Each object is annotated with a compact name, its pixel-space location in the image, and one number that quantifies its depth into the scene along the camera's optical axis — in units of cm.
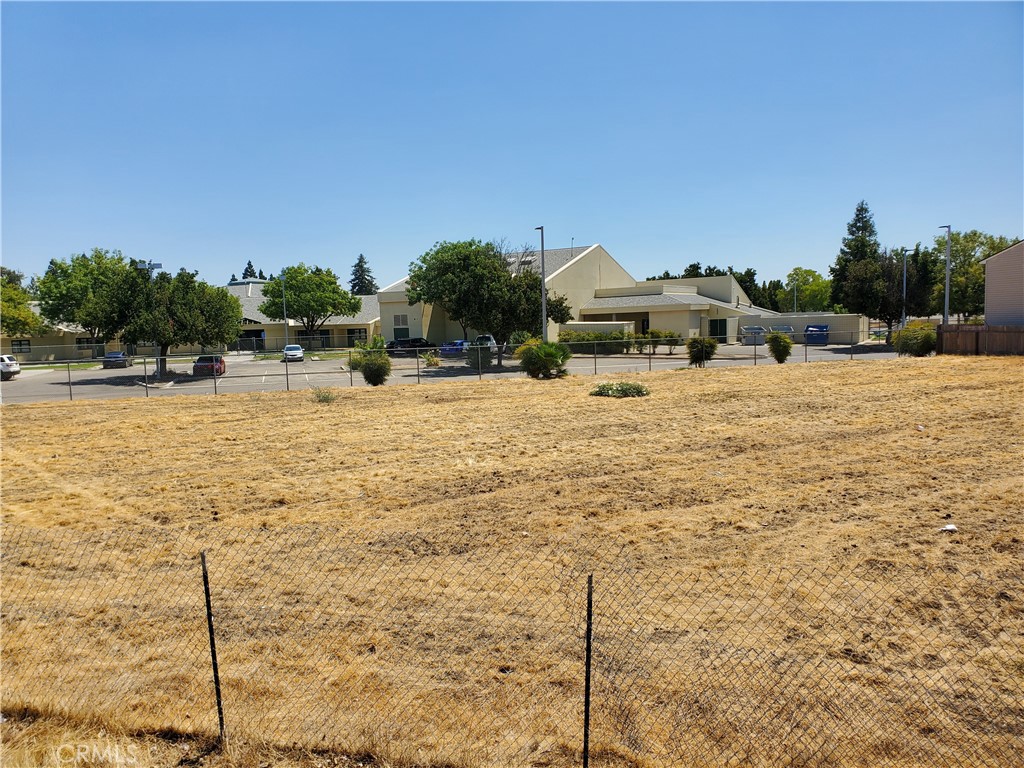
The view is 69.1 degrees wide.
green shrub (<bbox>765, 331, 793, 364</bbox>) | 3988
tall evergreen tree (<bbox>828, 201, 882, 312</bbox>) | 6159
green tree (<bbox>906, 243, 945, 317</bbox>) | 6228
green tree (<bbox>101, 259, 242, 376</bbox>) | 4081
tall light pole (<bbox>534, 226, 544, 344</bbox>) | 4538
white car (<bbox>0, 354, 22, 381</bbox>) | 4391
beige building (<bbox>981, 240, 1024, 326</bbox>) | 4300
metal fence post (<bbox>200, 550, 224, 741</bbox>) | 531
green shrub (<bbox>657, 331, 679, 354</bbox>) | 5209
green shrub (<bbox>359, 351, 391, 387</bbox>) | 3219
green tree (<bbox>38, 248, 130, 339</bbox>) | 7025
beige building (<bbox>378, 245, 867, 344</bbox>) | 6378
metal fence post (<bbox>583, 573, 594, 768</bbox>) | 469
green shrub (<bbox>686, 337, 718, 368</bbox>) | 3844
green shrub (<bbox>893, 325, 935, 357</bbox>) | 4012
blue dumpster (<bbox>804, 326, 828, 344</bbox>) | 5994
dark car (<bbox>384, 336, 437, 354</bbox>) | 6344
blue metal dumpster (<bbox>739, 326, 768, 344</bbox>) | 6173
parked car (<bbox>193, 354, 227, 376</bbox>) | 4291
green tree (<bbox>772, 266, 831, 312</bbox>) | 11250
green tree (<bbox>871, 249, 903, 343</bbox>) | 6128
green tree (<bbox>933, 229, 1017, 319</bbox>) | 7850
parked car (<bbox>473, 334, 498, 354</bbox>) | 5688
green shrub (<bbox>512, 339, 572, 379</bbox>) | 3344
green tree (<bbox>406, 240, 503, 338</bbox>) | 5019
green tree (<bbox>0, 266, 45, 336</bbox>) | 6488
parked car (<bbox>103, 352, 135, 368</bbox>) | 4755
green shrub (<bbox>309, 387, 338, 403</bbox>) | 2656
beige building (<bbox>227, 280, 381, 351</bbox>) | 7988
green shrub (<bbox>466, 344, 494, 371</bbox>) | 4100
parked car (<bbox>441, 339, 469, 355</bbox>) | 5644
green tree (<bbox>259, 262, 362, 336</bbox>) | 7688
